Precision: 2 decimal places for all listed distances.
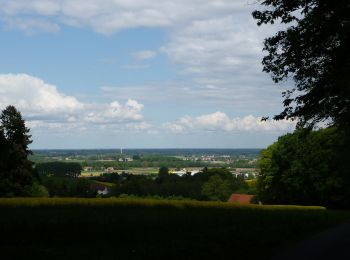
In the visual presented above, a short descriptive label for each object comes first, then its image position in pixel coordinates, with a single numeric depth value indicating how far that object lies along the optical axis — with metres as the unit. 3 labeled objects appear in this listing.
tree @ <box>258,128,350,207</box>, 61.51
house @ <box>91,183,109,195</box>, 117.26
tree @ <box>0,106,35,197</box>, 54.81
